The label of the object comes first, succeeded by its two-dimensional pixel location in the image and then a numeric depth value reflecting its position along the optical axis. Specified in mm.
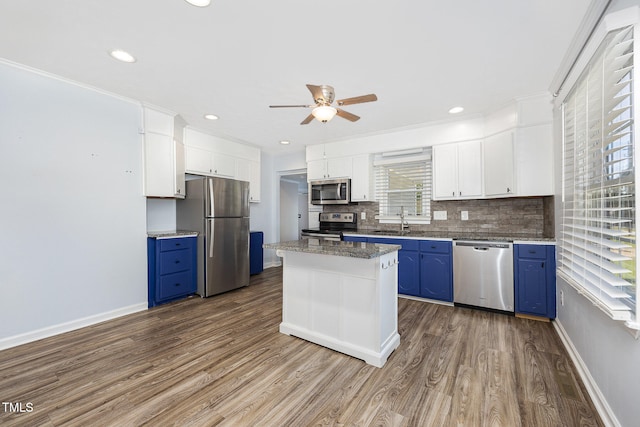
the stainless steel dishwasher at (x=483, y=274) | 3055
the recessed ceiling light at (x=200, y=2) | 1659
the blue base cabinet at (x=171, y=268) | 3406
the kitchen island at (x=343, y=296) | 2125
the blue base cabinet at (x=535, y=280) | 2826
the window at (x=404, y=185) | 4129
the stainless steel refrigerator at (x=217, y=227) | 3787
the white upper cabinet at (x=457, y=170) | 3538
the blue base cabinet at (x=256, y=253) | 5031
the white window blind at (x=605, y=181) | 1369
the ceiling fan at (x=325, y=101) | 2145
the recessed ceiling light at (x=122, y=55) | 2193
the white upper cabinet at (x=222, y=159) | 4102
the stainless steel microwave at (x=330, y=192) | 4570
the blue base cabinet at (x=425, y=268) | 3420
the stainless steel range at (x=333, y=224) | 4623
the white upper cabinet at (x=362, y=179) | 4426
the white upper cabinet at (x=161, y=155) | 3320
